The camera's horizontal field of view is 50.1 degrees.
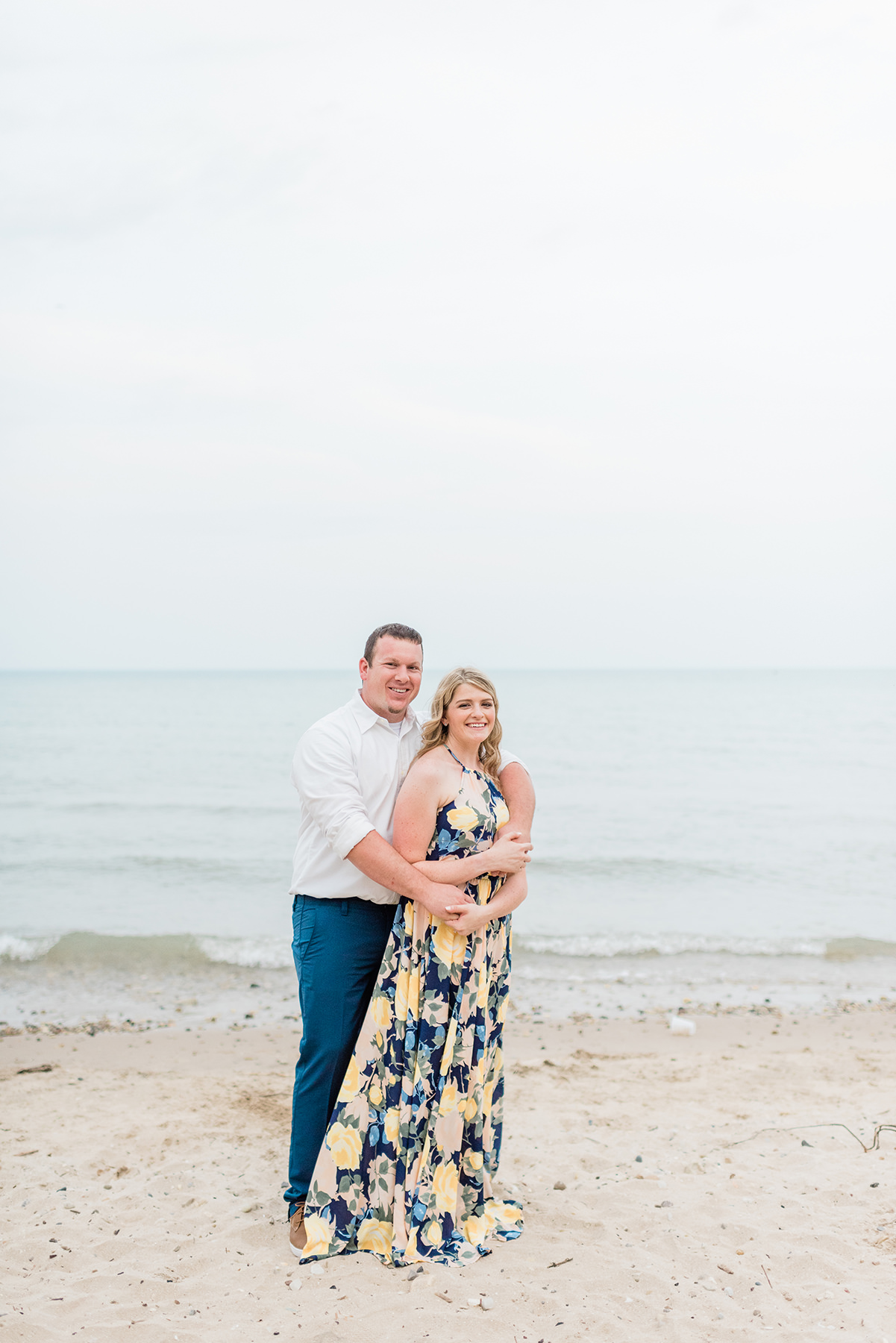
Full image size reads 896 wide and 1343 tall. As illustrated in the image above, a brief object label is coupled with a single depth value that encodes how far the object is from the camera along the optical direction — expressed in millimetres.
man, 3801
